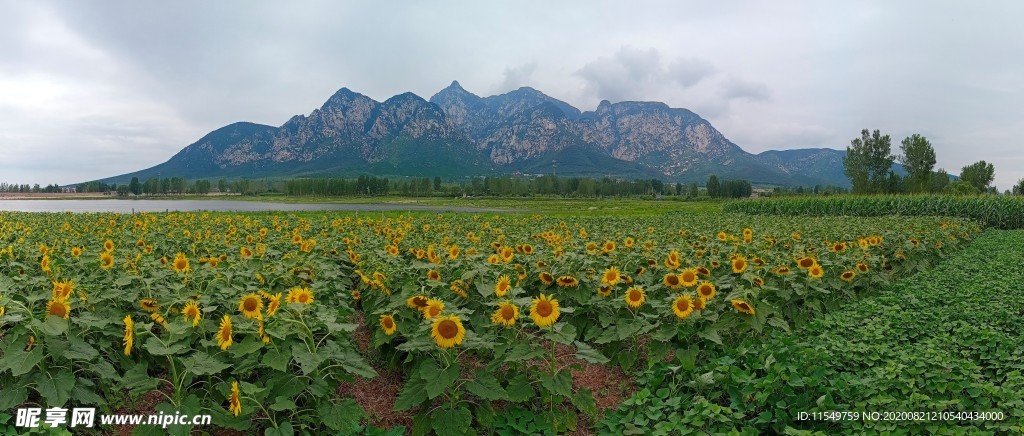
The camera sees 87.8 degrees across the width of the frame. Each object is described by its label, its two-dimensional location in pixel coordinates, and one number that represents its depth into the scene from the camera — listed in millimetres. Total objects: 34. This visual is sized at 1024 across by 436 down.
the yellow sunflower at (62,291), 3670
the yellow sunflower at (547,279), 5470
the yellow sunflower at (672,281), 5383
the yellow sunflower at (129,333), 3537
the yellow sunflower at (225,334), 3589
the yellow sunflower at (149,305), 4234
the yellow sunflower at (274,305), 3853
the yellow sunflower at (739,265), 6225
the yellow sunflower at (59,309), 3592
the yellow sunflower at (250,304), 3945
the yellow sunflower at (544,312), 3939
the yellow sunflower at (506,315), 3885
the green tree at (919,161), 75188
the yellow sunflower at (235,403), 3260
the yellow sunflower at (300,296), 4210
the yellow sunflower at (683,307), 4672
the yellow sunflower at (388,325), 4200
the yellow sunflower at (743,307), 4816
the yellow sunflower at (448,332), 3646
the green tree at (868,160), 79688
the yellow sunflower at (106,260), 5766
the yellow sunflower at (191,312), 3869
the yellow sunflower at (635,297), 4863
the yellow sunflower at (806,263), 6492
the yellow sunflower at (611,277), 5207
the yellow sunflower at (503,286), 4296
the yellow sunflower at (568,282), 5367
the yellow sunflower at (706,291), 4879
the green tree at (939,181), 79812
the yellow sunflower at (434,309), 3902
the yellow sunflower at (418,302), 4379
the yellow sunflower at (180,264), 5552
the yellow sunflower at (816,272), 6258
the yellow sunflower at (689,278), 5188
